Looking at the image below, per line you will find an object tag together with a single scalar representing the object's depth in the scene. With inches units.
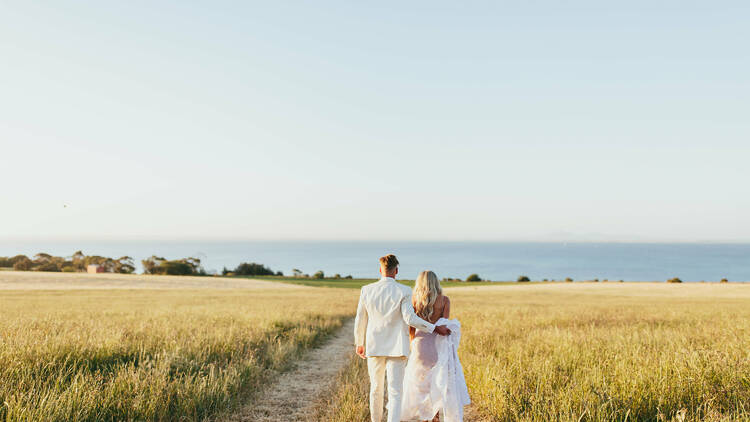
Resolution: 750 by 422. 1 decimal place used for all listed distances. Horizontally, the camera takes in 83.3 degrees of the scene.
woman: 236.7
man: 239.0
